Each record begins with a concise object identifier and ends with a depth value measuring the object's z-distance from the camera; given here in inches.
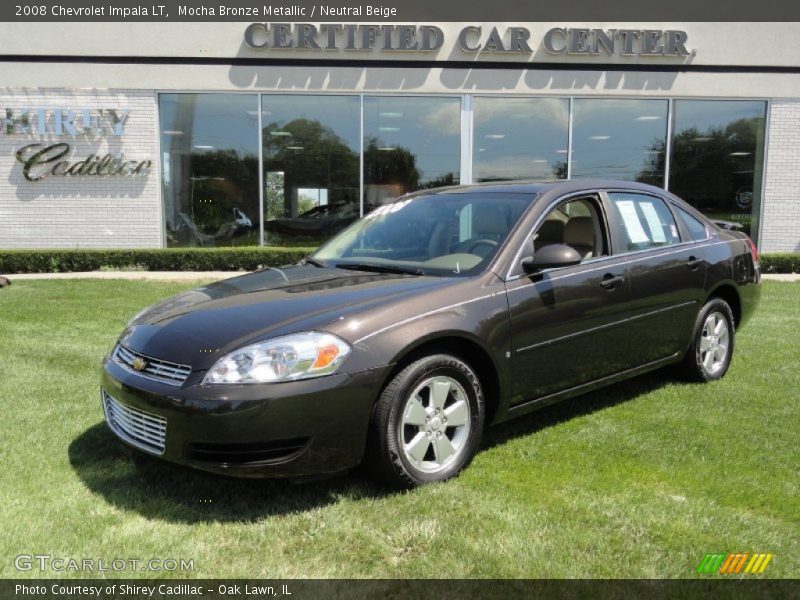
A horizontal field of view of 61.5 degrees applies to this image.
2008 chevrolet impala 114.8
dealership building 536.7
